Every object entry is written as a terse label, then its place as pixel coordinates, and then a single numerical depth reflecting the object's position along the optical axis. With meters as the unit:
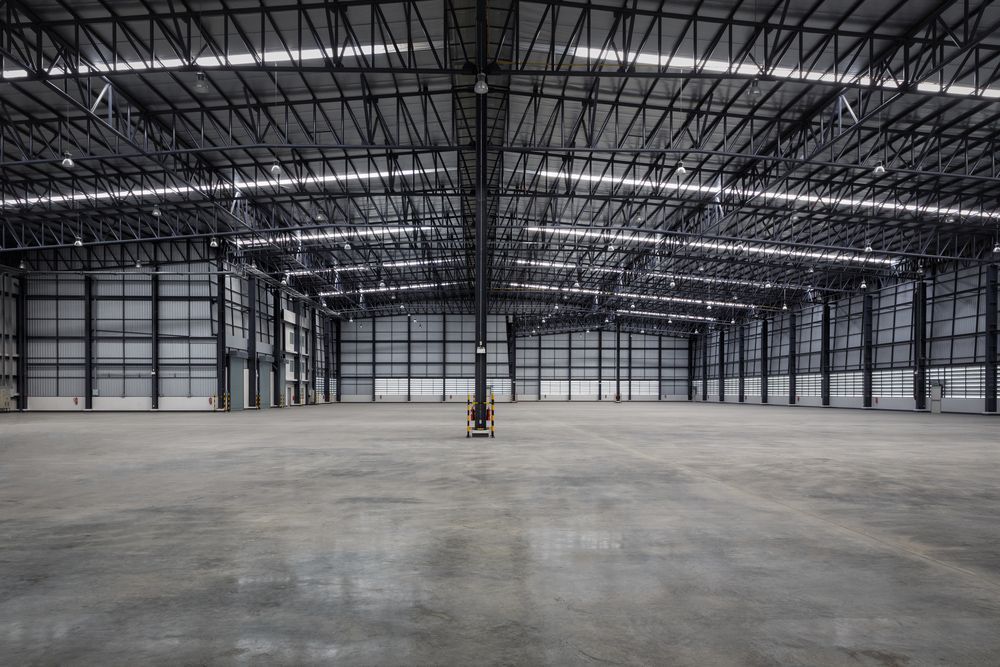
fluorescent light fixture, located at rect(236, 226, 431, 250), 41.72
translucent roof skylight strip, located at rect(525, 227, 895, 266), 41.97
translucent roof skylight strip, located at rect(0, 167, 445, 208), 30.97
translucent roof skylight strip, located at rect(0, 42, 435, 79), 18.14
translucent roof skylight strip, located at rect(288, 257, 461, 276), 48.12
